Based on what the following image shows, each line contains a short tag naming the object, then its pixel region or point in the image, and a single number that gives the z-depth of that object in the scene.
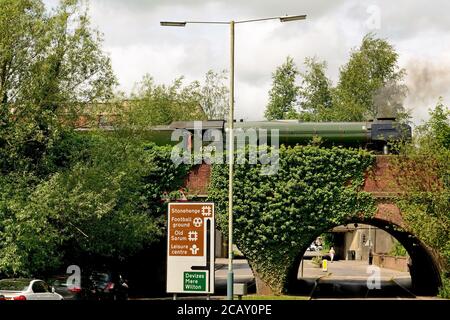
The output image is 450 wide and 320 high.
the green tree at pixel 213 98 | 69.81
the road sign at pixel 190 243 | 17.59
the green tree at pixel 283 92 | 73.69
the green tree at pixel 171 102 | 64.62
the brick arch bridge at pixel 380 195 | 36.78
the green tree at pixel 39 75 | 28.47
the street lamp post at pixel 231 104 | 24.61
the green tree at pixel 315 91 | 72.75
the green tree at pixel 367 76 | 64.81
